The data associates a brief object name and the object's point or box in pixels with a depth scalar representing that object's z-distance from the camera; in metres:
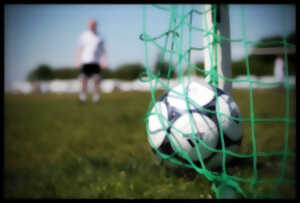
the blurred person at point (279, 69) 10.62
